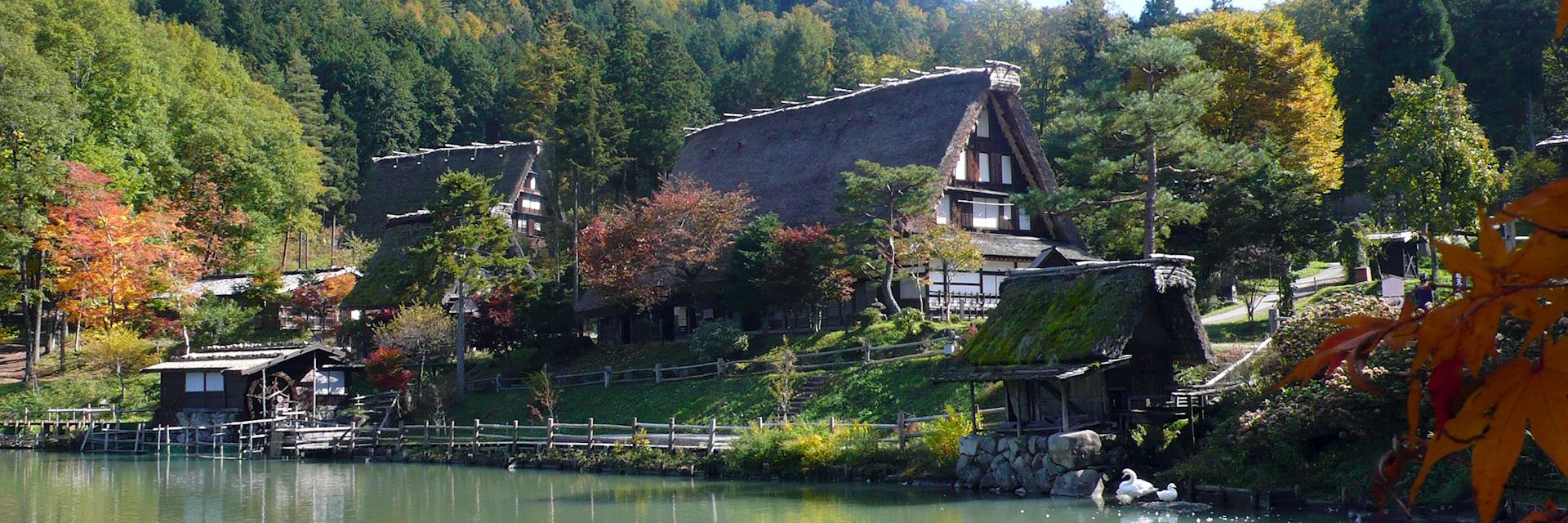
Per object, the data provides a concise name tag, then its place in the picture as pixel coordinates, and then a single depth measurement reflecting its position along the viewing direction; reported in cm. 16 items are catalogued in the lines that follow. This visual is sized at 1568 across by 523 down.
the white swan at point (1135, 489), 1820
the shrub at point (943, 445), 2166
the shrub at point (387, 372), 3516
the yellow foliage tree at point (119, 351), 3947
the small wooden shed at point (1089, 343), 1989
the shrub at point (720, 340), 3312
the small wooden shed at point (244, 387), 3556
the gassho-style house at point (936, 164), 3500
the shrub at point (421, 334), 3712
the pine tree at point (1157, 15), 5044
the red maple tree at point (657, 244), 3484
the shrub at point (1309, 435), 1725
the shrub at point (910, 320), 3059
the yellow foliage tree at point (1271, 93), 3772
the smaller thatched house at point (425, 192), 4762
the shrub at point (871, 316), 3250
